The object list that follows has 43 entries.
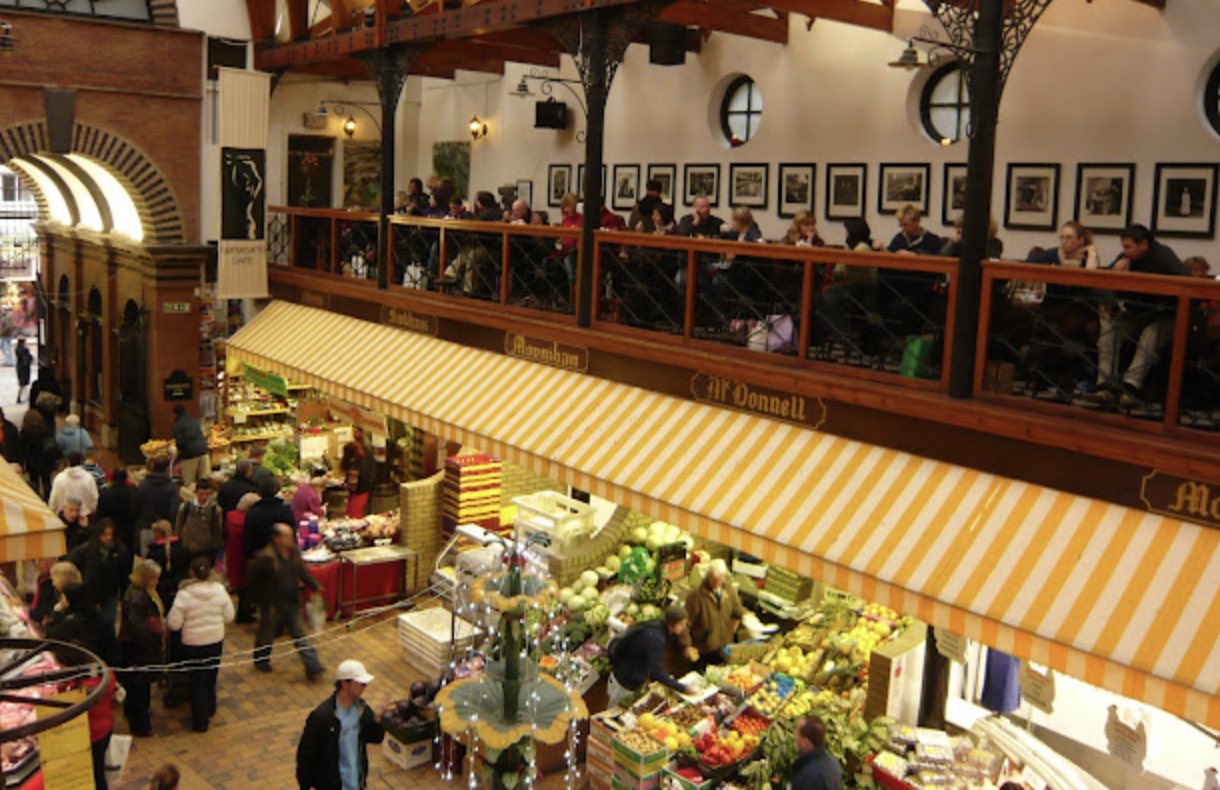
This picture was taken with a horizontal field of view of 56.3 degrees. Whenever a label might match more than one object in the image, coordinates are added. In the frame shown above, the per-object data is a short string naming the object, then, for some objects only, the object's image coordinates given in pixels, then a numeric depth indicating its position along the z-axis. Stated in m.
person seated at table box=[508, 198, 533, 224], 12.73
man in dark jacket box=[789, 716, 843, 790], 7.93
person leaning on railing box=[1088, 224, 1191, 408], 7.27
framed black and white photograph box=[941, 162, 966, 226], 12.20
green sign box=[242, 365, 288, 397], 17.56
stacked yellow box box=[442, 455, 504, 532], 14.27
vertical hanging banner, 16.17
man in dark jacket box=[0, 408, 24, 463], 17.28
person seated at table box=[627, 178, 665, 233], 11.27
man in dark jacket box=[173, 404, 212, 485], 16.16
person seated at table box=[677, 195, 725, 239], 10.59
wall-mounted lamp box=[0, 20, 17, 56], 15.06
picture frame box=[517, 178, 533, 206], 18.52
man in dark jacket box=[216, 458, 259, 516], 13.65
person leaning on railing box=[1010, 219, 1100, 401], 7.65
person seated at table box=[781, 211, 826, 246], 9.73
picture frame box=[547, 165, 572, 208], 17.78
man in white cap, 7.90
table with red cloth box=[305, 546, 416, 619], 13.31
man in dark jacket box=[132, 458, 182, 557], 12.83
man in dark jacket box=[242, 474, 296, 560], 12.16
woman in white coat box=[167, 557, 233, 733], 10.48
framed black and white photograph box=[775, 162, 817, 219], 13.82
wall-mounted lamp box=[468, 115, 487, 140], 19.31
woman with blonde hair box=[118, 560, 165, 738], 10.19
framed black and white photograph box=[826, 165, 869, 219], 13.21
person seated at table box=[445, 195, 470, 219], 13.96
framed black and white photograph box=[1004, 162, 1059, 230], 11.36
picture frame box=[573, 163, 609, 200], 17.54
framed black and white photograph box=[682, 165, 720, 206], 15.10
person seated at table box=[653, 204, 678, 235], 11.05
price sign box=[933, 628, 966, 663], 9.40
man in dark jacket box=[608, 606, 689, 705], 10.00
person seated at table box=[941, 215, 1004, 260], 8.38
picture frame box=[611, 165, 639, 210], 16.42
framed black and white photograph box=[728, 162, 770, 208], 14.41
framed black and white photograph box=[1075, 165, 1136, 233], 10.71
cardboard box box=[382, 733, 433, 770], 10.16
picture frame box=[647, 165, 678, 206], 15.74
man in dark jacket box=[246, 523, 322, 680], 11.60
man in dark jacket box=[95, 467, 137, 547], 12.80
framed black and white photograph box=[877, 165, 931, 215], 12.56
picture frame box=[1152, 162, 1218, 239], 10.12
